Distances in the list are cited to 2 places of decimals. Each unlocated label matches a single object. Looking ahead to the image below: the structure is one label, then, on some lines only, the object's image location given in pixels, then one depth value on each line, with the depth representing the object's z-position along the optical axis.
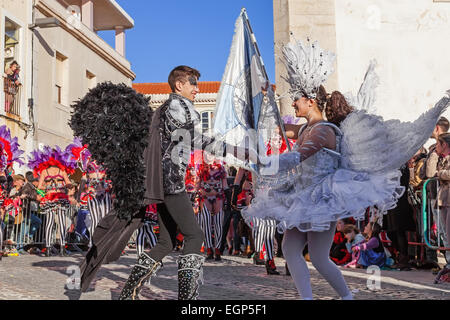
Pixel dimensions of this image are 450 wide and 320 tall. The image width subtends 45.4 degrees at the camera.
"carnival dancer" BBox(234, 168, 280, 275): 7.96
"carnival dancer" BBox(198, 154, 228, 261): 11.35
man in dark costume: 4.36
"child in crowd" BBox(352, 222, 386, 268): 8.98
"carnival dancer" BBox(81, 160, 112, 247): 8.36
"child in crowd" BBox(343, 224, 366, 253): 9.62
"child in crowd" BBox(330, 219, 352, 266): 9.66
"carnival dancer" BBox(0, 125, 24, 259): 10.49
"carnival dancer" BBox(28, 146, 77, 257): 11.85
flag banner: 5.03
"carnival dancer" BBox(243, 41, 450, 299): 4.23
